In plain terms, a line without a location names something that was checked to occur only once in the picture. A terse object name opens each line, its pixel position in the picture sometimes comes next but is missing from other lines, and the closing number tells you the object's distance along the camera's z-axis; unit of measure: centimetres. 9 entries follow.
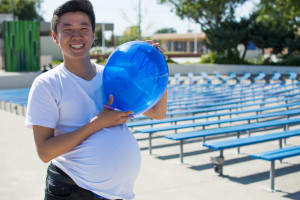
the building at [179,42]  6300
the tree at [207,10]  2938
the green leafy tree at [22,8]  6844
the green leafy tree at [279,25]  2422
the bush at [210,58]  2708
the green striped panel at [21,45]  2483
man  165
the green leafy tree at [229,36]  2628
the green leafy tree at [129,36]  4311
